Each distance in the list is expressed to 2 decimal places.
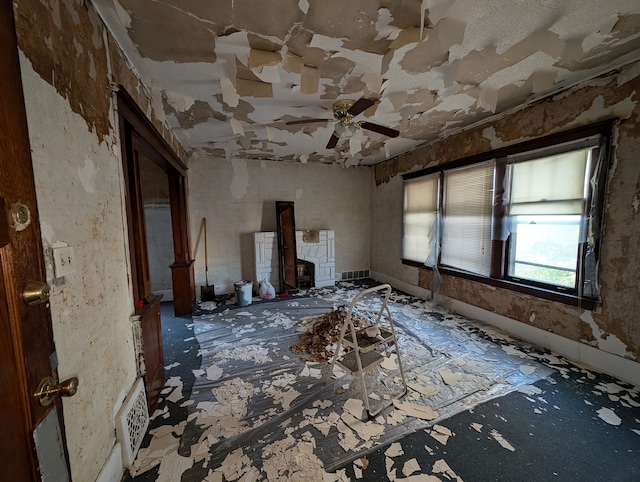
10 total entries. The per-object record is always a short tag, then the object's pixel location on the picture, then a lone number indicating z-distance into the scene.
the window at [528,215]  2.18
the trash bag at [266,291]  4.19
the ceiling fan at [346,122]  2.36
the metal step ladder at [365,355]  1.70
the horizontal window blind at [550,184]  2.24
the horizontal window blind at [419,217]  3.79
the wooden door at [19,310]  0.55
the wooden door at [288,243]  4.59
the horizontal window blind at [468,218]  3.00
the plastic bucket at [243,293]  3.87
